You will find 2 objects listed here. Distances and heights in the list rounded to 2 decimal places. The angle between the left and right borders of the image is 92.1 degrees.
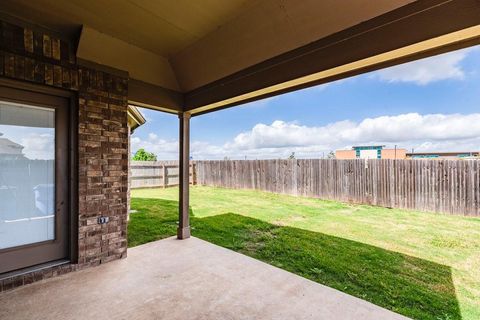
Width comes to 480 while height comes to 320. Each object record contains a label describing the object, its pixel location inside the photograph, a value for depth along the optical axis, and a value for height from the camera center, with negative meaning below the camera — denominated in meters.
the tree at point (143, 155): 15.22 +0.55
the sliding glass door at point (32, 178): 2.46 -0.16
